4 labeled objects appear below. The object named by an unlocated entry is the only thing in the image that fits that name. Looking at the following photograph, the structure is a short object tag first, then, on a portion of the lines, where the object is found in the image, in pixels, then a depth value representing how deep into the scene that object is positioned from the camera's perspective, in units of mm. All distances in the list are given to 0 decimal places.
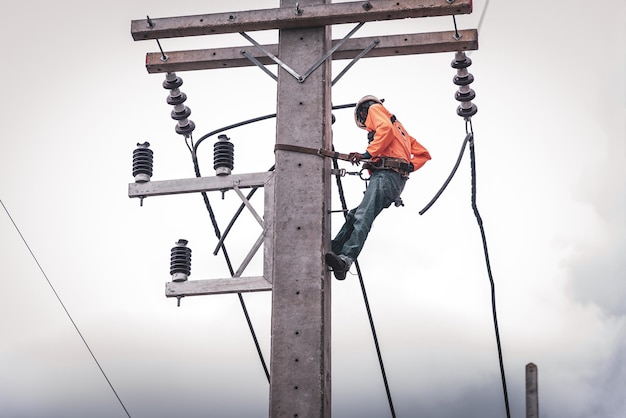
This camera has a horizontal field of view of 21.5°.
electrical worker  13393
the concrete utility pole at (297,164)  12508
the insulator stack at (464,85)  14922
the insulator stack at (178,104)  15172
